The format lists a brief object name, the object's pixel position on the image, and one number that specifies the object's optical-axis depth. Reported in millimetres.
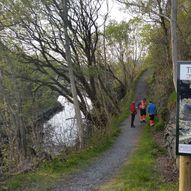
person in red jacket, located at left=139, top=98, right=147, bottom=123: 18474
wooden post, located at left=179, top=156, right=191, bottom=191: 3642
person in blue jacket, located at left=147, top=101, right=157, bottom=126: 17272
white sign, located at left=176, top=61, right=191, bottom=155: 3524
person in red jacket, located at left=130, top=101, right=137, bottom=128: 18334
